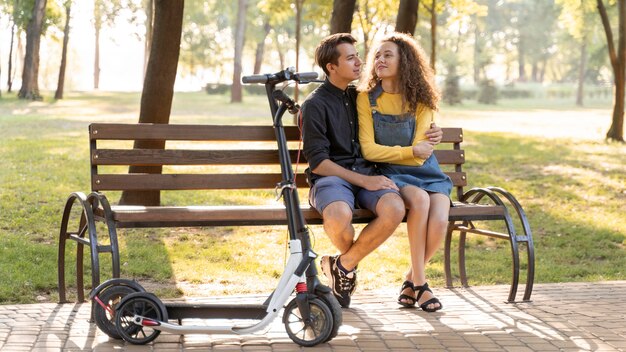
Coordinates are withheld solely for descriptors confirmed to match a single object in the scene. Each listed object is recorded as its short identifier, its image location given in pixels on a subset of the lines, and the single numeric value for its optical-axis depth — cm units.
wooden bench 549
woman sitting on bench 583
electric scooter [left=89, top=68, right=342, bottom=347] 480
